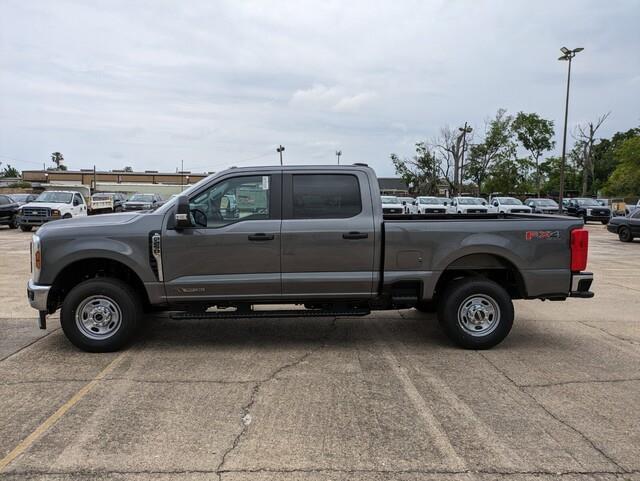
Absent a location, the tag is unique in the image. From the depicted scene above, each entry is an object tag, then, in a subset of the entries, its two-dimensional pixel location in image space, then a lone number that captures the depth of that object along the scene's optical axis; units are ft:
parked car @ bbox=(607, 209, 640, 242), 72.13
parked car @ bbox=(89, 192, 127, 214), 104.99
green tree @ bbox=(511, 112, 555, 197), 246.74
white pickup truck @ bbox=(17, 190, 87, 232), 78.79
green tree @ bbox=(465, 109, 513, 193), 220.43
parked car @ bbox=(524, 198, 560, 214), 123.22
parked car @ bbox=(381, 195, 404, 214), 83.59
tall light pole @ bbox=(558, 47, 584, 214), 104.70
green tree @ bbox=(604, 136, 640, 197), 192.65
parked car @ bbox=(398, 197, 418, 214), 113.68
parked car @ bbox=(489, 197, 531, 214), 103.48
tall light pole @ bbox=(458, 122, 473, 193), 208.95
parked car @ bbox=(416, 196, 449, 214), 104.58
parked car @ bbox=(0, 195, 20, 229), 86.89
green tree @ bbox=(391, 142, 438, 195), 247.91
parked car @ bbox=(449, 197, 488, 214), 103.47
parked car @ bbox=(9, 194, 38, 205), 109.80
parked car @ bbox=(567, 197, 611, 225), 120.78
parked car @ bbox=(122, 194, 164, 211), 106.32
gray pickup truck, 18.88
